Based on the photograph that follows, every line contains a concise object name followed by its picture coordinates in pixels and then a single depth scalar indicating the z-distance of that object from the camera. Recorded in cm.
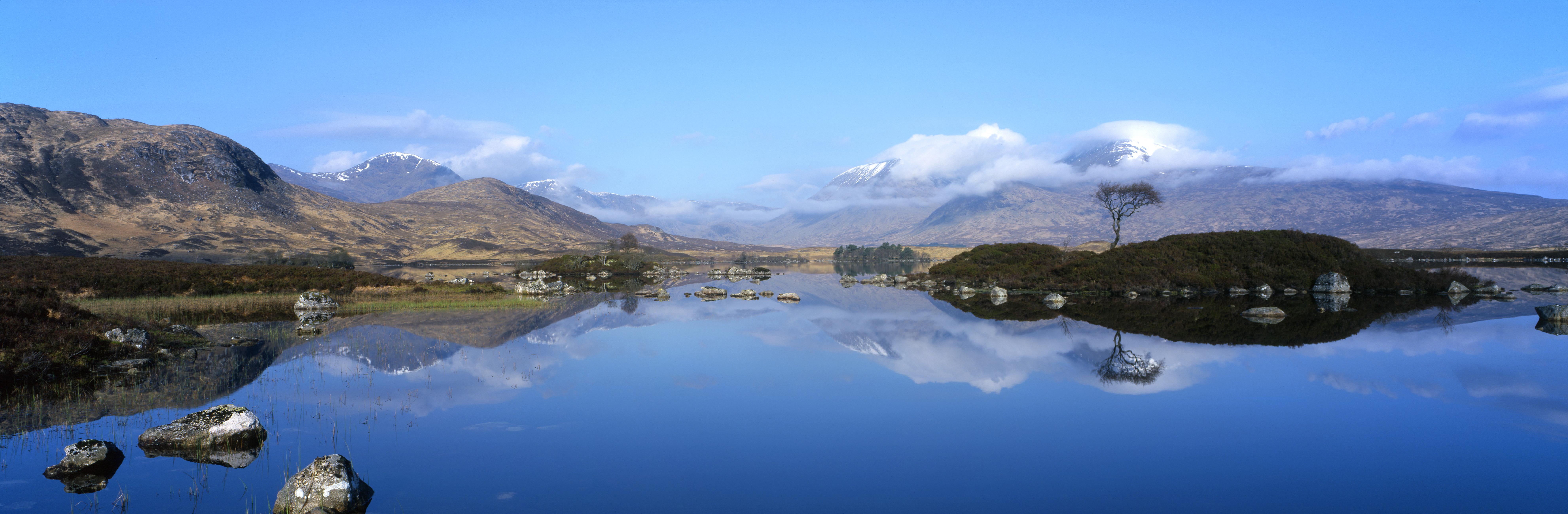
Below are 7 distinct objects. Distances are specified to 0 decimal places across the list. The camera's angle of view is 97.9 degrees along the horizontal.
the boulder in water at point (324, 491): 661
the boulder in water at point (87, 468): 735
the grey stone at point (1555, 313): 2203
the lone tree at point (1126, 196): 5353
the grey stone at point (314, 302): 2728
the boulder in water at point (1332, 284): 3497
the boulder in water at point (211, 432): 855
